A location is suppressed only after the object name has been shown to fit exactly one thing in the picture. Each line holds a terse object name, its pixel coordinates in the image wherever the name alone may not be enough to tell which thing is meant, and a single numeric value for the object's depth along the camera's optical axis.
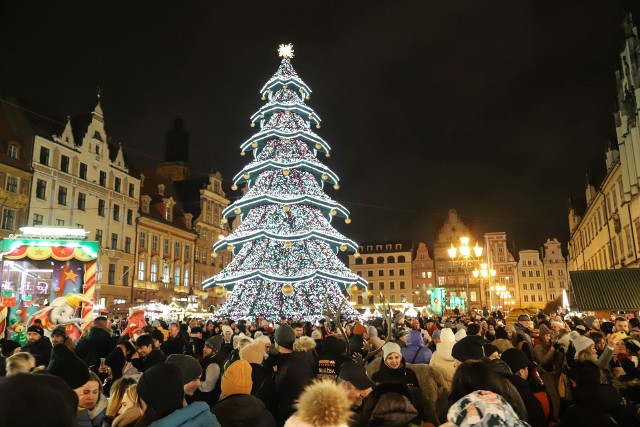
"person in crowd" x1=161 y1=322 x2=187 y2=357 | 10.05
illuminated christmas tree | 23.02
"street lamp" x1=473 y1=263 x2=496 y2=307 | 28.63
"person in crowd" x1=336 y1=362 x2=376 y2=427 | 5.08
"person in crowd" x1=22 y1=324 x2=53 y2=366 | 8.18
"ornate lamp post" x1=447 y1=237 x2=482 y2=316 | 22.10
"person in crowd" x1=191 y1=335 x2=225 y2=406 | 6.73
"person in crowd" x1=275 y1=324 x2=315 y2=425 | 6.53
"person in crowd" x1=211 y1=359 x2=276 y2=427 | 4.51
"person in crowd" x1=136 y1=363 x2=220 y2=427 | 3.59
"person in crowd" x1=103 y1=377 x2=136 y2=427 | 4.85
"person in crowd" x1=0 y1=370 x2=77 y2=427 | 2.28
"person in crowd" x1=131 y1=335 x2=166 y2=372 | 6.92
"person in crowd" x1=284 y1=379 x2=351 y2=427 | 3.16
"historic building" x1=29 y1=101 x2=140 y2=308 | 38.34
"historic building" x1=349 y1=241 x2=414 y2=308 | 95.38
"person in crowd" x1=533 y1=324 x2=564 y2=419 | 6.34
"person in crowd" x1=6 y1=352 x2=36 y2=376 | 5.07
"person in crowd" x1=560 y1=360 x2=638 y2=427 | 4.27
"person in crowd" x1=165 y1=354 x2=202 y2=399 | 5.00
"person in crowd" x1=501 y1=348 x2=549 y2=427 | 4.94
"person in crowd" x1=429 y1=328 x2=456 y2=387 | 6.73
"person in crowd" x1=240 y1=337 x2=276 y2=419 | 6.36
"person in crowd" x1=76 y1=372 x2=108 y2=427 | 4.65
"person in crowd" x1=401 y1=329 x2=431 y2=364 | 8.07
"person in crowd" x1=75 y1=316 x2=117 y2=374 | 9.08
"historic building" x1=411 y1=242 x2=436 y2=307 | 93.41
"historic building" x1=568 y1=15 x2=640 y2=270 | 30.30
